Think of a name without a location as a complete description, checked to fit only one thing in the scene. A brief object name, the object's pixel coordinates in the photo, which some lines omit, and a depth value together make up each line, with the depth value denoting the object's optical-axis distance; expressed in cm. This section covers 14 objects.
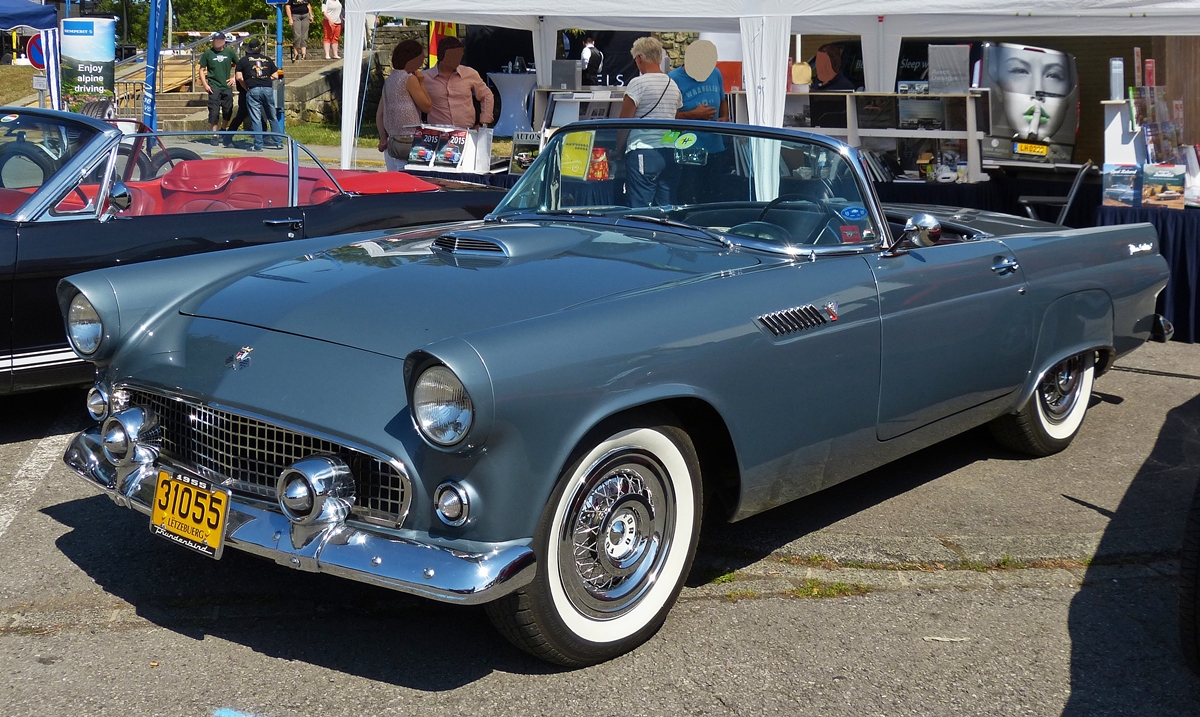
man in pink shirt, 998
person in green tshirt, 1788
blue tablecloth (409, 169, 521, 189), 959
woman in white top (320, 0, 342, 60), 2455
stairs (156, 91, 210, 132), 2138
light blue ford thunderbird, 279
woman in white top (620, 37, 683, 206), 414
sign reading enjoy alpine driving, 1463
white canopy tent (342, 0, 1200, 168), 755
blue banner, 1264
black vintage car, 487
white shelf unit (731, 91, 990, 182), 876
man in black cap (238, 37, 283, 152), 1736
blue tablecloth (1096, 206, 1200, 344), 718
